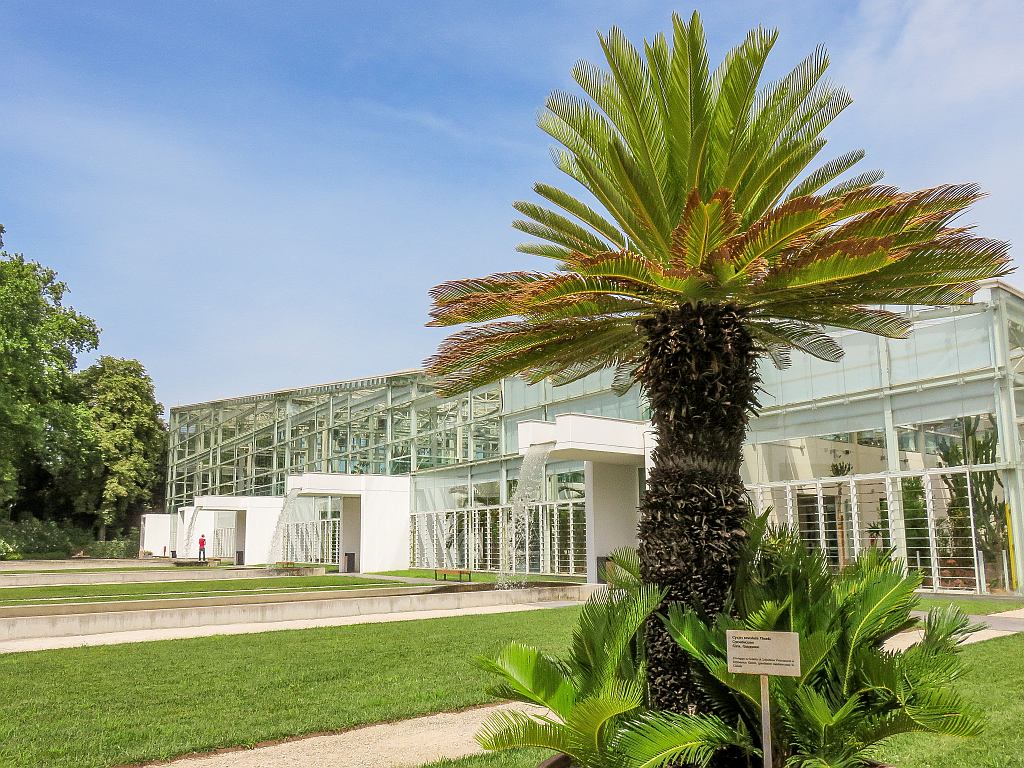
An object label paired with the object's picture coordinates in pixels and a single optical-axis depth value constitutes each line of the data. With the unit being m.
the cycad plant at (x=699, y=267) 5.57
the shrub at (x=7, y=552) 39.38
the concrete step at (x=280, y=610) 14.33
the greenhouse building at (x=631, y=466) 16.77
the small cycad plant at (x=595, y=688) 4.54
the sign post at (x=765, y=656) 4.34
